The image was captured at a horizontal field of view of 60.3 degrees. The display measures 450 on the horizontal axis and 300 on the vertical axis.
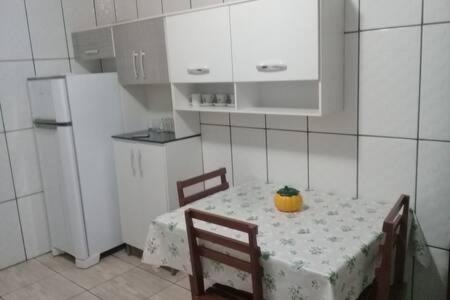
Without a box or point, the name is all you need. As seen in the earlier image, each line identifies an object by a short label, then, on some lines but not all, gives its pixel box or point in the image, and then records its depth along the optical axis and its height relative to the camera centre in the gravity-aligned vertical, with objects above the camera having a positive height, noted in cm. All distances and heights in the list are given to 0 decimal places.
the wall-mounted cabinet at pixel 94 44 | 273 +29
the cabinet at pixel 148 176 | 251 -64
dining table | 136 -66
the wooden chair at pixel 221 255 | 143 -70
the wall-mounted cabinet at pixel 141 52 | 242 +18
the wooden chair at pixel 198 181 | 204 -61
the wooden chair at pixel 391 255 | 136 -72
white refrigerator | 257 -50
